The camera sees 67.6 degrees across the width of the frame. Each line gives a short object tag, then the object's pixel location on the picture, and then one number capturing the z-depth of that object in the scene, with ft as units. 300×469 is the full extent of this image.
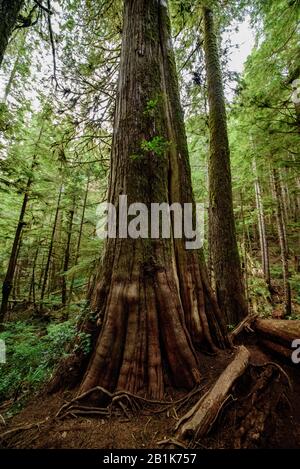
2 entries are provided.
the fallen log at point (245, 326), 12.06
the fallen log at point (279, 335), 9.78
